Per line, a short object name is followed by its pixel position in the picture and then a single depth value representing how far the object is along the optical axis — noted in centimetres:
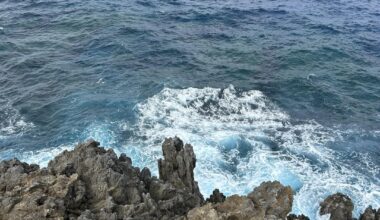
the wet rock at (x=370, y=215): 3650
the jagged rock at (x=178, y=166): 3531
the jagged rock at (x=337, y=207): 3741
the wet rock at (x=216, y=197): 3522
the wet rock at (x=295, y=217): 3356
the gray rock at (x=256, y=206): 2720
